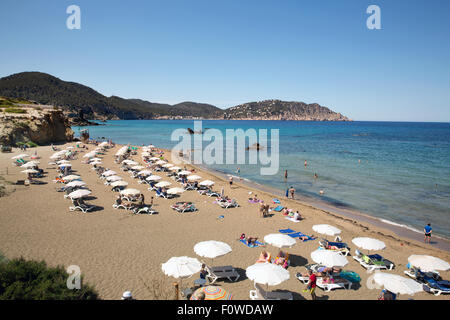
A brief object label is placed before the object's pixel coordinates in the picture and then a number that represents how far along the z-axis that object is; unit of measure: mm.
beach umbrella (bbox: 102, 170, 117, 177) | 20828
